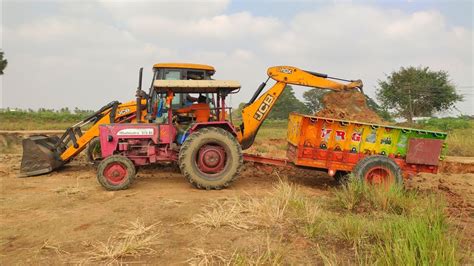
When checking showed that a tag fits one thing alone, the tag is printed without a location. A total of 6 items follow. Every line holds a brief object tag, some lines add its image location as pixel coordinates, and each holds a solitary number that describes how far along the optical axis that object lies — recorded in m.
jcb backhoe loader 8.59
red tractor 7.54
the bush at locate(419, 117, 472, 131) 28.78
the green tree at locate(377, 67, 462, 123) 34.59
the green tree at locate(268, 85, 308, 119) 55.38
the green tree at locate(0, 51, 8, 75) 37.88
